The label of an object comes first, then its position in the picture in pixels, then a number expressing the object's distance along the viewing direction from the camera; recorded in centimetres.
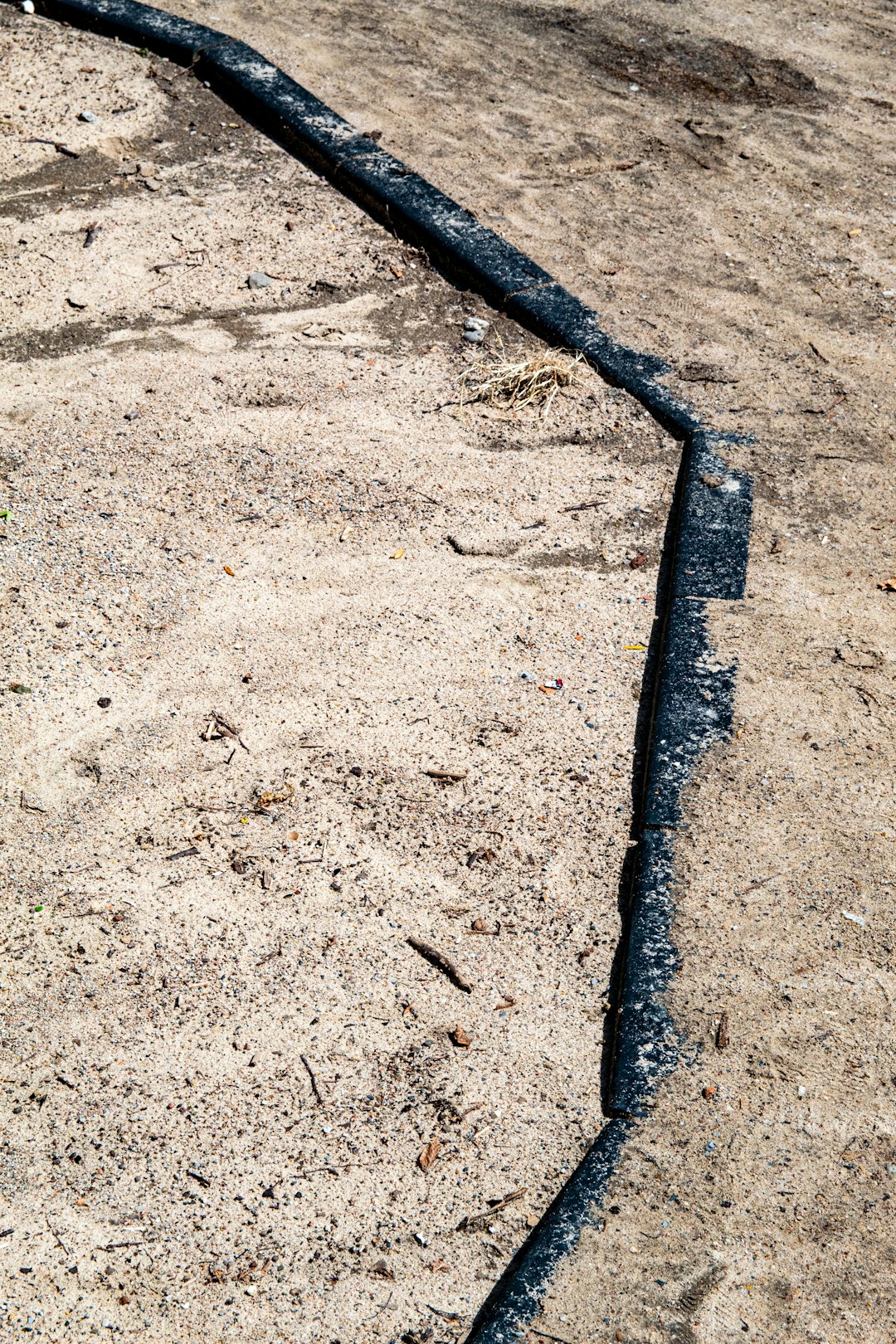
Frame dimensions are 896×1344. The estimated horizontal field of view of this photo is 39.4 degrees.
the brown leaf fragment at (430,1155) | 237
